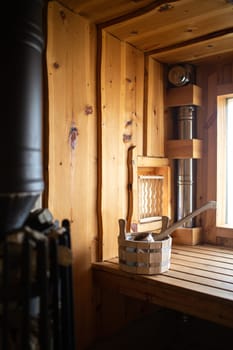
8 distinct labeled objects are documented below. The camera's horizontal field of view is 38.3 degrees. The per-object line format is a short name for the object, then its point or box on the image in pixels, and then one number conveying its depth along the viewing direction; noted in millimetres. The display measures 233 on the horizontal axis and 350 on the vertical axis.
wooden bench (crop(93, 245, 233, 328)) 1462
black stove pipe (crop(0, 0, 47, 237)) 1063
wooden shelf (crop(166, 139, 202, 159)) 2396
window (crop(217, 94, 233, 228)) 2434
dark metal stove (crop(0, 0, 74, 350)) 1013
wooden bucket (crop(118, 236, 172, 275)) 1663
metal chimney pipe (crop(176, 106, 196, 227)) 2430
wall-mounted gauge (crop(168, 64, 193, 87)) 2400
